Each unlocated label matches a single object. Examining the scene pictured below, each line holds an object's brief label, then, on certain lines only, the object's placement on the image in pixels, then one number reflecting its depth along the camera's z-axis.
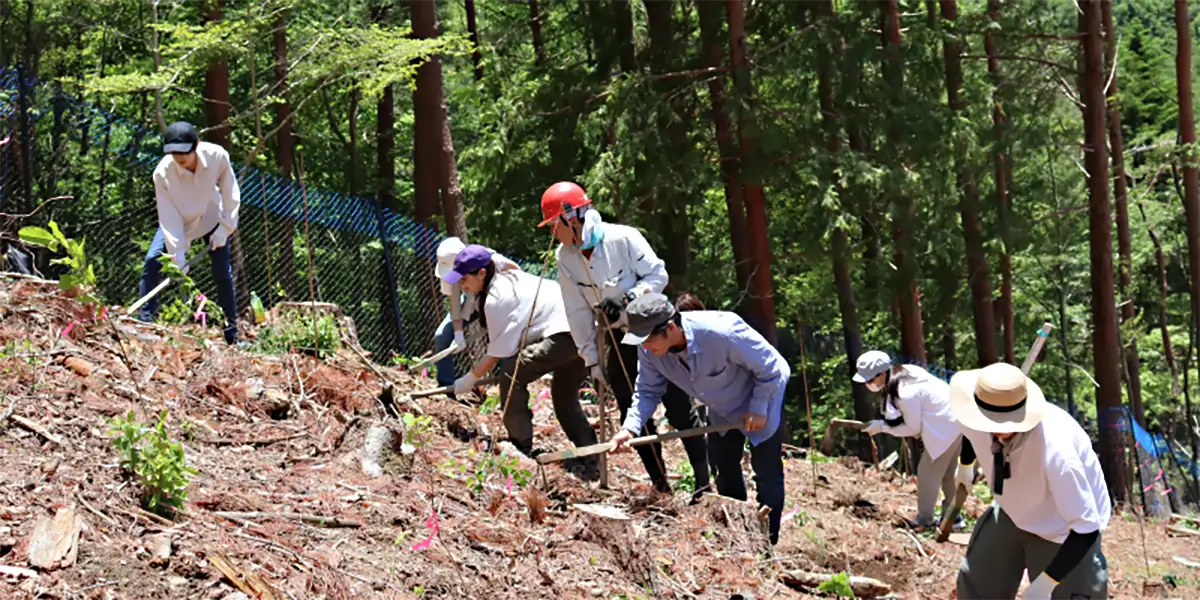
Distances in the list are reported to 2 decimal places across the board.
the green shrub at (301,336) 9.66
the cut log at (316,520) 6.23
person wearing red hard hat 7.77
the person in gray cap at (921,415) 9.77
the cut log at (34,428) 6.55
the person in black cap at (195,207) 9.12
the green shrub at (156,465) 5.85
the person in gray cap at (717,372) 6.82
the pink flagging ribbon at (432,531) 6.30
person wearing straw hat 5.28
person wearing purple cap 8.62
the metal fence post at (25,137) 11.23
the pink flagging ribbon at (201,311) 9.27
